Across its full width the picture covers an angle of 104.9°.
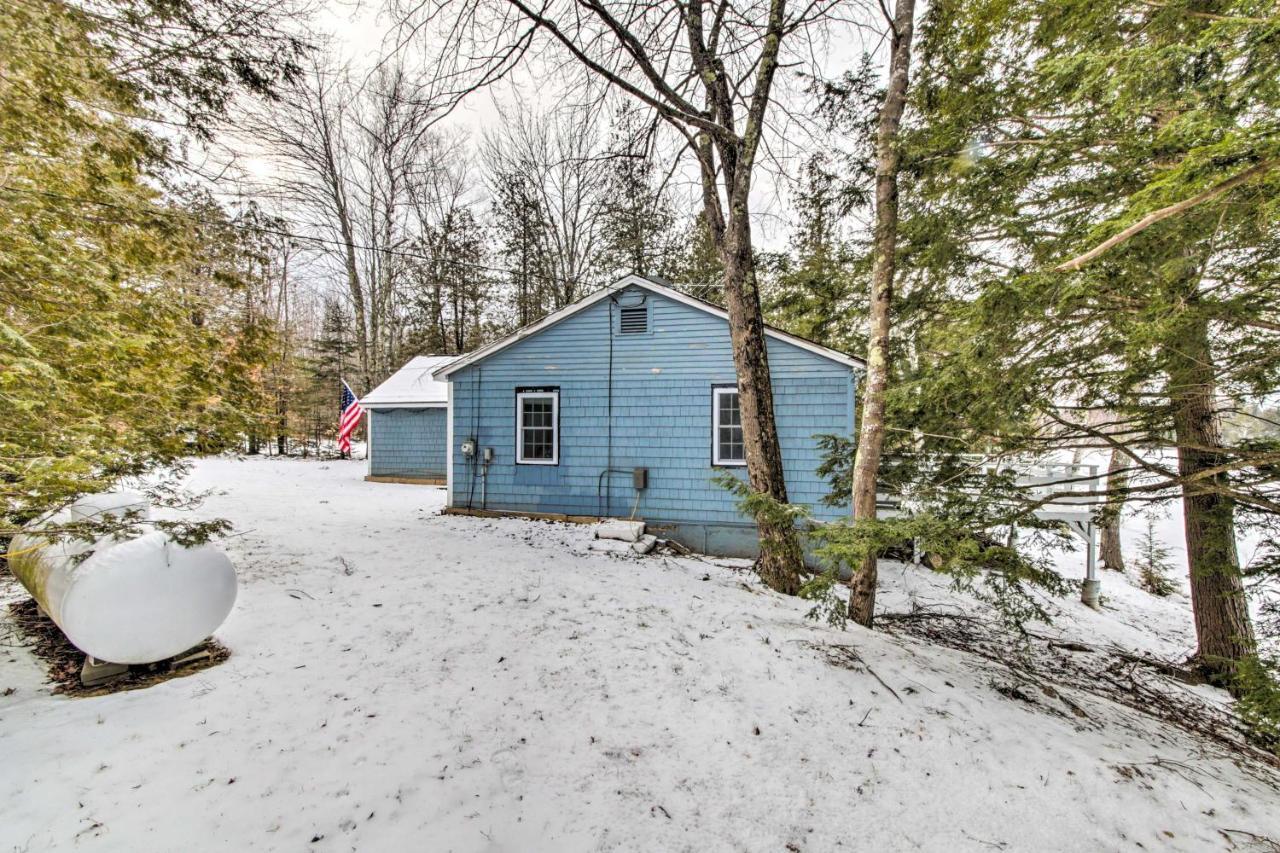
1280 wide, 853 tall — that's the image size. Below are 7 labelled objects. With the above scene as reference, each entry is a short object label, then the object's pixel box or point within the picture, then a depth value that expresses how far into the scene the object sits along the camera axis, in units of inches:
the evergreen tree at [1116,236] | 98.1
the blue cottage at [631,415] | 323.3
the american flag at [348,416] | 690.2
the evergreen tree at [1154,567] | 436.5
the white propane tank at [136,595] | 114.6
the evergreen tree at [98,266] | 107.2
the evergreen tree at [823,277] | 232.2
